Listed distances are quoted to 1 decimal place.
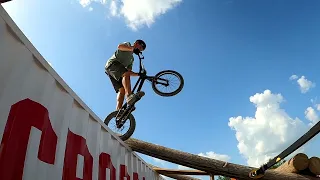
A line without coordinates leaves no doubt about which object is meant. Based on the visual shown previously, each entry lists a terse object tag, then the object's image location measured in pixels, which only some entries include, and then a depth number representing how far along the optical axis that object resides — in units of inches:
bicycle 157.0
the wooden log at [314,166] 167.3
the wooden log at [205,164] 172.4
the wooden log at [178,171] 223.7
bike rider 161.1
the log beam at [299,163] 169.3
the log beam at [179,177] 261.7
